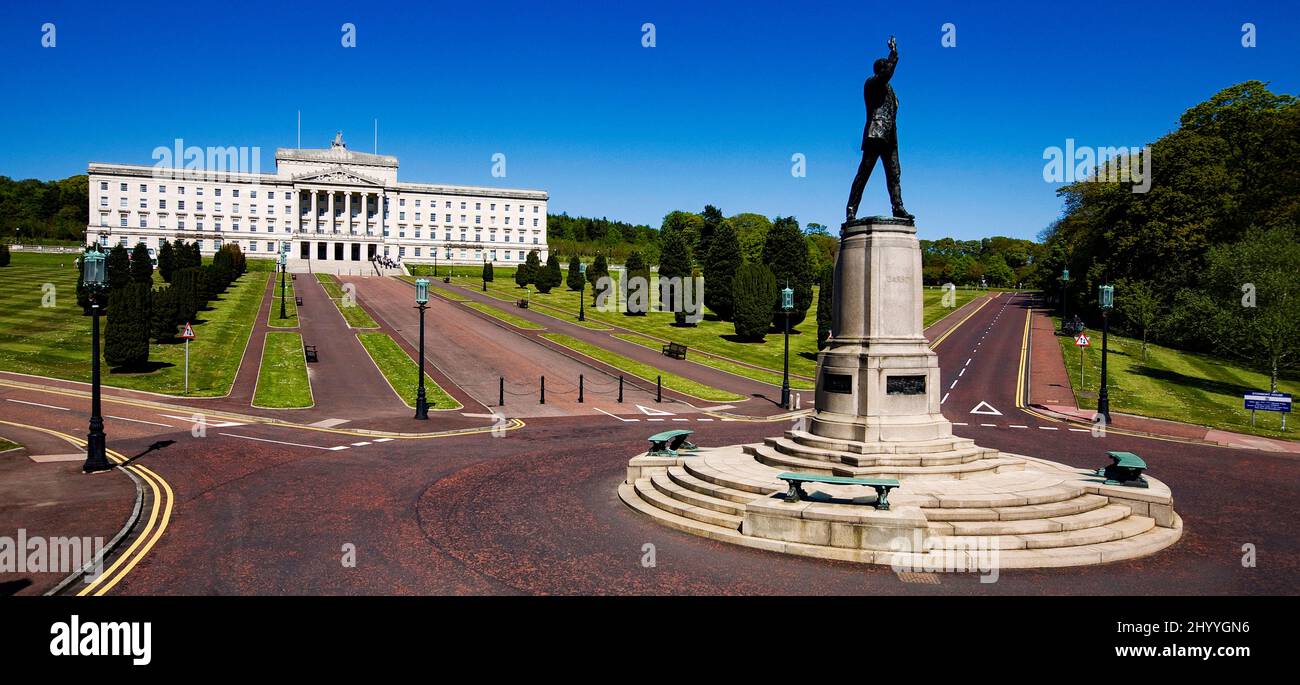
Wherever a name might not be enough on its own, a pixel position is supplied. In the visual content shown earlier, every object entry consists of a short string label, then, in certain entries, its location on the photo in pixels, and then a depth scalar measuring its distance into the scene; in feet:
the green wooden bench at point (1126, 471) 45.47
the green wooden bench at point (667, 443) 56.54
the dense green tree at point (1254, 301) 105.40
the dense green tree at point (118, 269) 150.61
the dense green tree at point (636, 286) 207.72
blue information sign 80.44
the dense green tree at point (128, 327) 103.04
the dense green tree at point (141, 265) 153.69
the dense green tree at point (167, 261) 209.46
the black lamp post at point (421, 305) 86.63
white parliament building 387.34
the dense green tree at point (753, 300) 165.99
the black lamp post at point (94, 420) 54.24
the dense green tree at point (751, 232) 414.23
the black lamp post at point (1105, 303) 92.48
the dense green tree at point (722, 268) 199.21
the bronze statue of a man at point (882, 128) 54.03
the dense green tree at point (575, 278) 263.90
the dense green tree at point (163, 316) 127.24
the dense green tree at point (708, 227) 286.07
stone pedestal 50.62
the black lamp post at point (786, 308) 106.81
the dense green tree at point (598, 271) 229.68
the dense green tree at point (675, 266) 201.36
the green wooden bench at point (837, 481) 38.47
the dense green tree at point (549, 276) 258.98
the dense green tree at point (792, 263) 183.21
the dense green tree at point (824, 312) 145.94
